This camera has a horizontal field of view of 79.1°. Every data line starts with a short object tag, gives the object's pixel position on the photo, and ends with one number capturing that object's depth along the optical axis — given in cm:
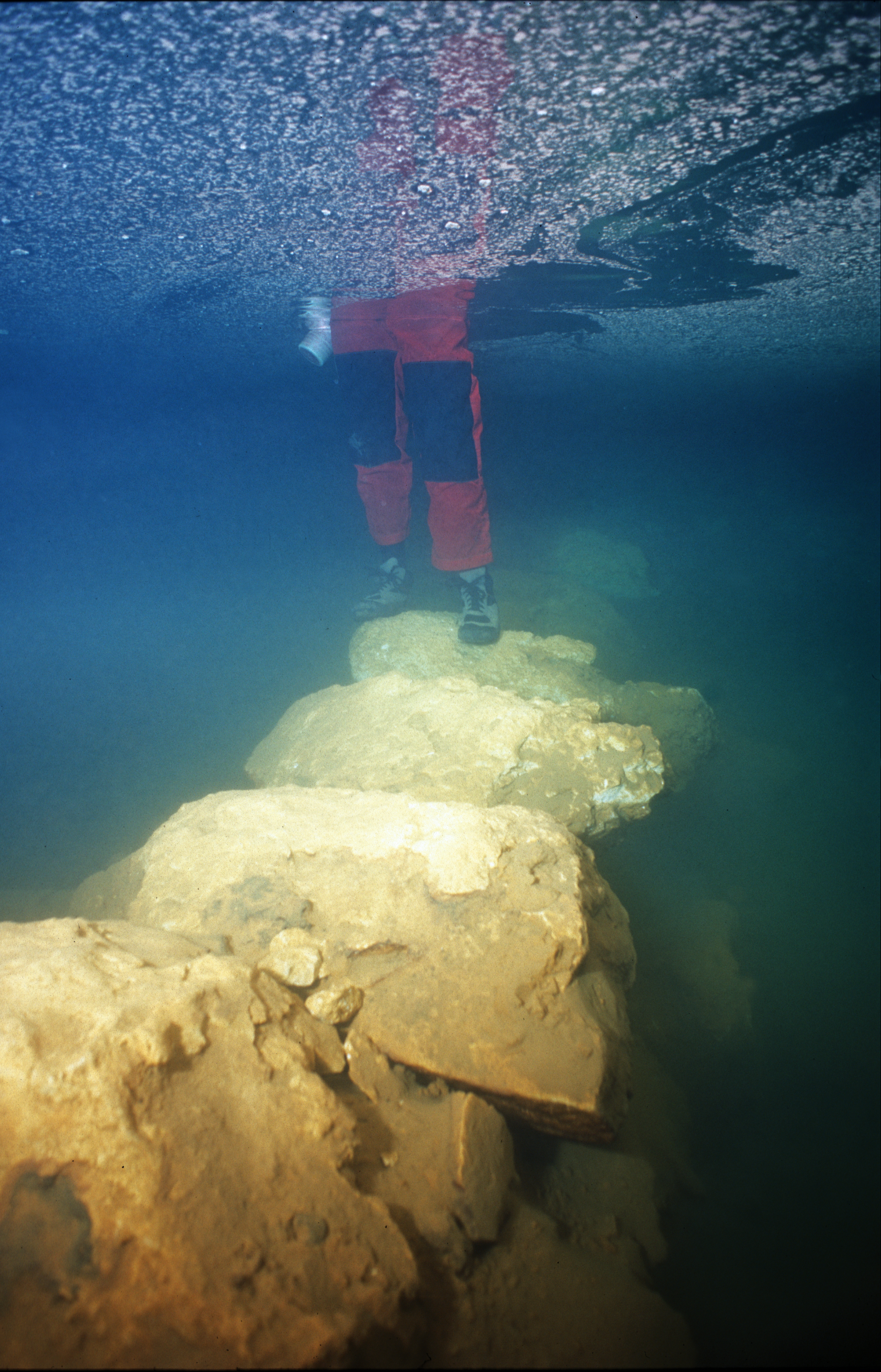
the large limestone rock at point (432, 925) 136
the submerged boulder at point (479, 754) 242
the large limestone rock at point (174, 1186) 87
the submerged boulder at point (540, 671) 323
